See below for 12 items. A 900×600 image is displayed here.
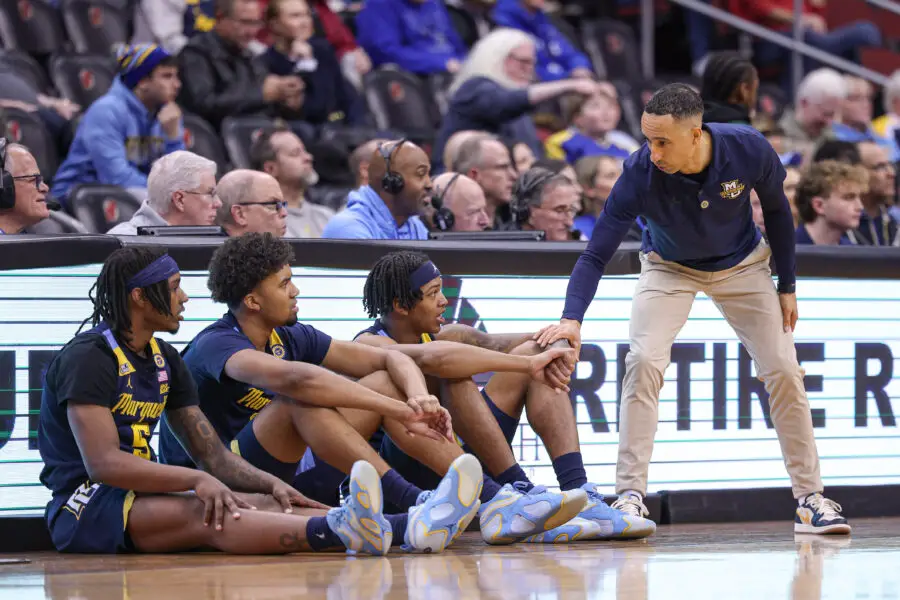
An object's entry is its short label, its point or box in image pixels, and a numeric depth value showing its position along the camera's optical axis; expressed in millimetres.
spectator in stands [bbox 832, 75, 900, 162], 22812
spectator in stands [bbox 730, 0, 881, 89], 26297
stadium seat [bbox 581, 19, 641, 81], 25406
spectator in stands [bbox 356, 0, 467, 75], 21937
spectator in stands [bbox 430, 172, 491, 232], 15336
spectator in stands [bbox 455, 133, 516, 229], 16656
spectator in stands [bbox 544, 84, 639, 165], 20031
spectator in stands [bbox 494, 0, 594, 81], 24031
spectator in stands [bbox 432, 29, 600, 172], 18844
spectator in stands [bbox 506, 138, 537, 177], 18203
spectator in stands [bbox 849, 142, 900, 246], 17109
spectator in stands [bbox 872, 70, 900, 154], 23672
